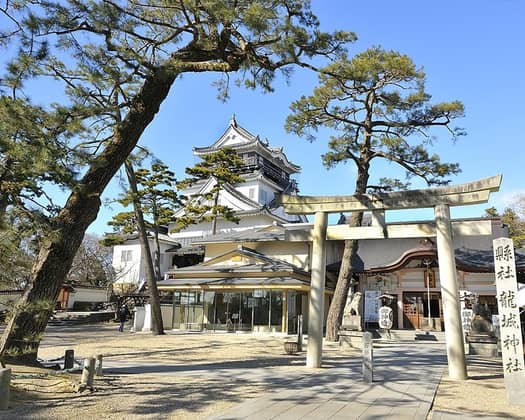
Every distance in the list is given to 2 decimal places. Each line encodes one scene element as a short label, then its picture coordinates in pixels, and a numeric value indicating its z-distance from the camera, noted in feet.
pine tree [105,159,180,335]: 59.36
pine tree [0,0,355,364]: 22.06
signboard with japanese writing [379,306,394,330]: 58.49
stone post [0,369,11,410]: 16.06
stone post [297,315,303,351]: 40.47
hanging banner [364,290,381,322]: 68.59
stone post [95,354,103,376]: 23.62
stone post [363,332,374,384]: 23.16
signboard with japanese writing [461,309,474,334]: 52.19
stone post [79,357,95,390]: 20.13
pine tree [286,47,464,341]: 42.39
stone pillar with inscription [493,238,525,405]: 18.69
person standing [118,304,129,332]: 65.72
